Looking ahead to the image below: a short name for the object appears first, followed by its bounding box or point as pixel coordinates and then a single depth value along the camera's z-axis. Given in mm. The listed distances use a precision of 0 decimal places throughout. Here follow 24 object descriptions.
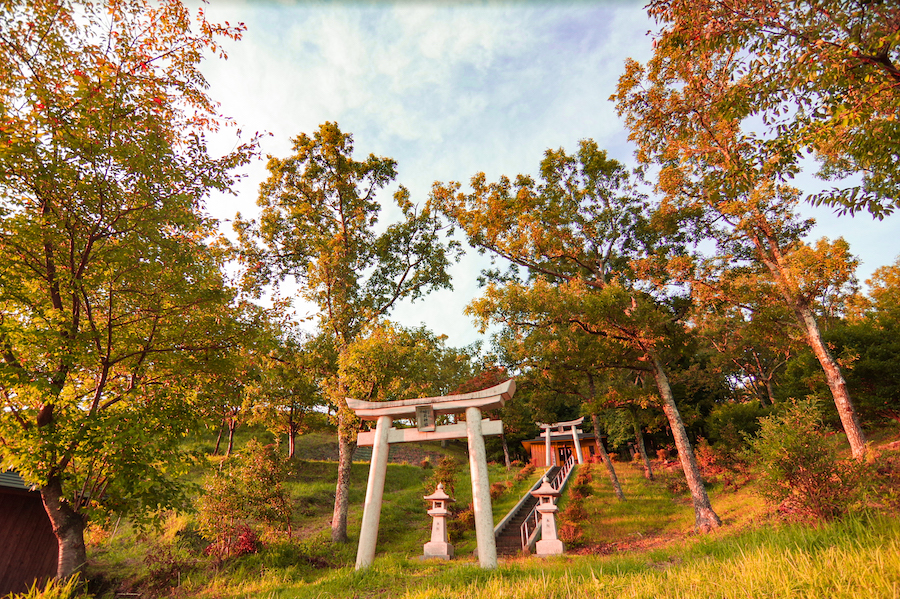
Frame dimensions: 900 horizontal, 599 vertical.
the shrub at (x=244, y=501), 9078
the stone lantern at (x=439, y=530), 10898
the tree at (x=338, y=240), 14344
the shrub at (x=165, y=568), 8383
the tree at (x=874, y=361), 14680
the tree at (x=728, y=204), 10172
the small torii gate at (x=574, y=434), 26141
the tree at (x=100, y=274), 5285
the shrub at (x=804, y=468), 5543
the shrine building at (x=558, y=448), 28828
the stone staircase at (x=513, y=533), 12570
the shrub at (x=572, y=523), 11839
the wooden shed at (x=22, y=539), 8766
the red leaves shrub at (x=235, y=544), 9180
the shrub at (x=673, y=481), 16828
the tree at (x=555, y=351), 12789
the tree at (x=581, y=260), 11977
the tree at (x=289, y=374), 12828
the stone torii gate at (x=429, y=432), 8234
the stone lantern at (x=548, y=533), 10594
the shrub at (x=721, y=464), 15492
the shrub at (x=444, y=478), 15819
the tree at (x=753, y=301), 11570
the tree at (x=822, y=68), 4562
